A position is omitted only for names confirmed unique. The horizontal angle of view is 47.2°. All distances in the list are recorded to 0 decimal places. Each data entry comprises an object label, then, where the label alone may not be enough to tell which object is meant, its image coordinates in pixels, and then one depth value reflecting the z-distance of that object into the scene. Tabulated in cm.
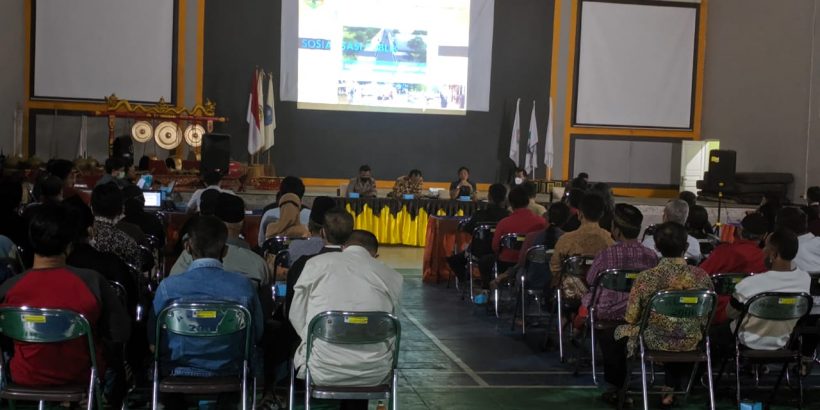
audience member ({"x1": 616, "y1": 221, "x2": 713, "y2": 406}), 467
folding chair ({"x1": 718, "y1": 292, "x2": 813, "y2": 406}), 471
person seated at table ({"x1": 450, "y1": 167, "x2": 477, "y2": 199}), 1321
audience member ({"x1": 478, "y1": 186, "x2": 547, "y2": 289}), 761
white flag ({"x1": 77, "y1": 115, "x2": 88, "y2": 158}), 1512
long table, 1251
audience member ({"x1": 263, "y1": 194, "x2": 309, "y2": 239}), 662
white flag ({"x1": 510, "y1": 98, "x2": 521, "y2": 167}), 1669
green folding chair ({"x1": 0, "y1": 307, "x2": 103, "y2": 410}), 345
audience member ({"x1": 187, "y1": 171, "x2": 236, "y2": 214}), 825
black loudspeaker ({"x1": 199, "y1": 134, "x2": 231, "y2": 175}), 1302
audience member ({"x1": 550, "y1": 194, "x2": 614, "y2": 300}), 596
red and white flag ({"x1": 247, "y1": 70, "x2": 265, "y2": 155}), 1525
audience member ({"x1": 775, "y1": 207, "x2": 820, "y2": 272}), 614
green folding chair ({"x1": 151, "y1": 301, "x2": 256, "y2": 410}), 363
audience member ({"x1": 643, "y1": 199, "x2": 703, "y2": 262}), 627
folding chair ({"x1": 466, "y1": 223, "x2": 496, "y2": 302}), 825
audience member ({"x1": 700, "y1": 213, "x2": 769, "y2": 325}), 551
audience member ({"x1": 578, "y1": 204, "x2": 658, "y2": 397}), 511
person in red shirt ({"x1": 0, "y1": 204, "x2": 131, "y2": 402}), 358
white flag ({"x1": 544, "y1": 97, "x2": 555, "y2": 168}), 1686
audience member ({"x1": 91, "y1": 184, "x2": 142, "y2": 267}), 511
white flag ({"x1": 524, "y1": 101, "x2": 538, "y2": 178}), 1673
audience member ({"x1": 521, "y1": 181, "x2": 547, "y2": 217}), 911
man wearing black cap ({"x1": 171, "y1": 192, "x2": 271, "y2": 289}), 458
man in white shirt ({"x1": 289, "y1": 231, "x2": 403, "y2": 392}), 379
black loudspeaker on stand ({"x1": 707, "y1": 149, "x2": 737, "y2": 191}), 1461
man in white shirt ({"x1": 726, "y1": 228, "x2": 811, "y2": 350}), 492
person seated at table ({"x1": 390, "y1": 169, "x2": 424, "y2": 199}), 1299
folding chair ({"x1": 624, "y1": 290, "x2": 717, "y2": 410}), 452
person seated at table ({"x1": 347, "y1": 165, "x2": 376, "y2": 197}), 1274
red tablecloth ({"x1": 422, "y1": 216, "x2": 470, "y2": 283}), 955
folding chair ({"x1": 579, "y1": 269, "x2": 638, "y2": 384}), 510
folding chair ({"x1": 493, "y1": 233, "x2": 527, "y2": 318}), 748
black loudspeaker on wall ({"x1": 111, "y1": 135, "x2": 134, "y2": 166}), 1311
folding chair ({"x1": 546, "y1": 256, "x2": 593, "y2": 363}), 581
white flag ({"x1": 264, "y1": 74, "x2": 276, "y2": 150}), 1563
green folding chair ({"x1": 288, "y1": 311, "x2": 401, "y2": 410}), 369
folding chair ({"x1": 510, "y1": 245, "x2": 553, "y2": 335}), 664
